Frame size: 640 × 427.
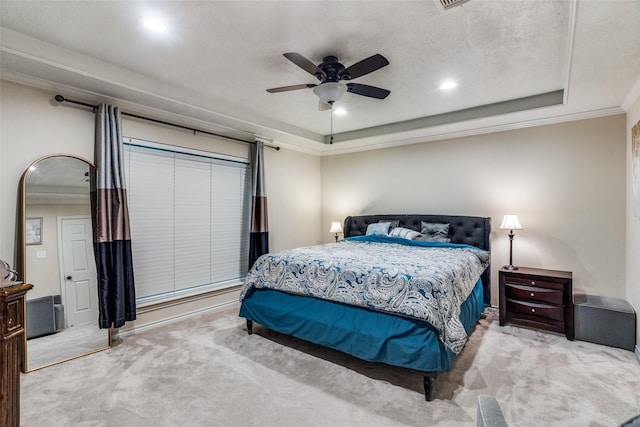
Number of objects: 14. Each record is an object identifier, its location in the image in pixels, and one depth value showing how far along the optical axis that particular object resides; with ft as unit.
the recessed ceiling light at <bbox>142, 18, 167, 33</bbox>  6.83
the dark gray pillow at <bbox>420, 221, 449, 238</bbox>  13.62
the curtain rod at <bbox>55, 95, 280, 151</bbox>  9.12
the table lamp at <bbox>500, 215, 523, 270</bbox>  11.68
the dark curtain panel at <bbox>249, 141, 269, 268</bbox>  14.26
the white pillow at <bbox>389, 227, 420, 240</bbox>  13.72
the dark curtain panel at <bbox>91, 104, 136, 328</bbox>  9.56
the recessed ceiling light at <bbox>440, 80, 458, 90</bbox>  10.03
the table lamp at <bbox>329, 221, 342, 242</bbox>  16.81
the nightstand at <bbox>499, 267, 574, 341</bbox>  10.18
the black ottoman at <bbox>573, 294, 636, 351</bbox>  9.18
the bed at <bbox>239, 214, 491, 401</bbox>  6.95
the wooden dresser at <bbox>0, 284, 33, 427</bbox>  3.69
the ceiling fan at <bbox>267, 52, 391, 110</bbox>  7.37
